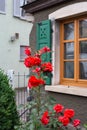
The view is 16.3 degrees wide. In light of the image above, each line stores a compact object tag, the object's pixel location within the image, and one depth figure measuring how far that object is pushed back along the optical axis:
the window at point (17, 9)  14.60
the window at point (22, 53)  15.15
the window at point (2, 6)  14.05
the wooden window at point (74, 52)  5.28
